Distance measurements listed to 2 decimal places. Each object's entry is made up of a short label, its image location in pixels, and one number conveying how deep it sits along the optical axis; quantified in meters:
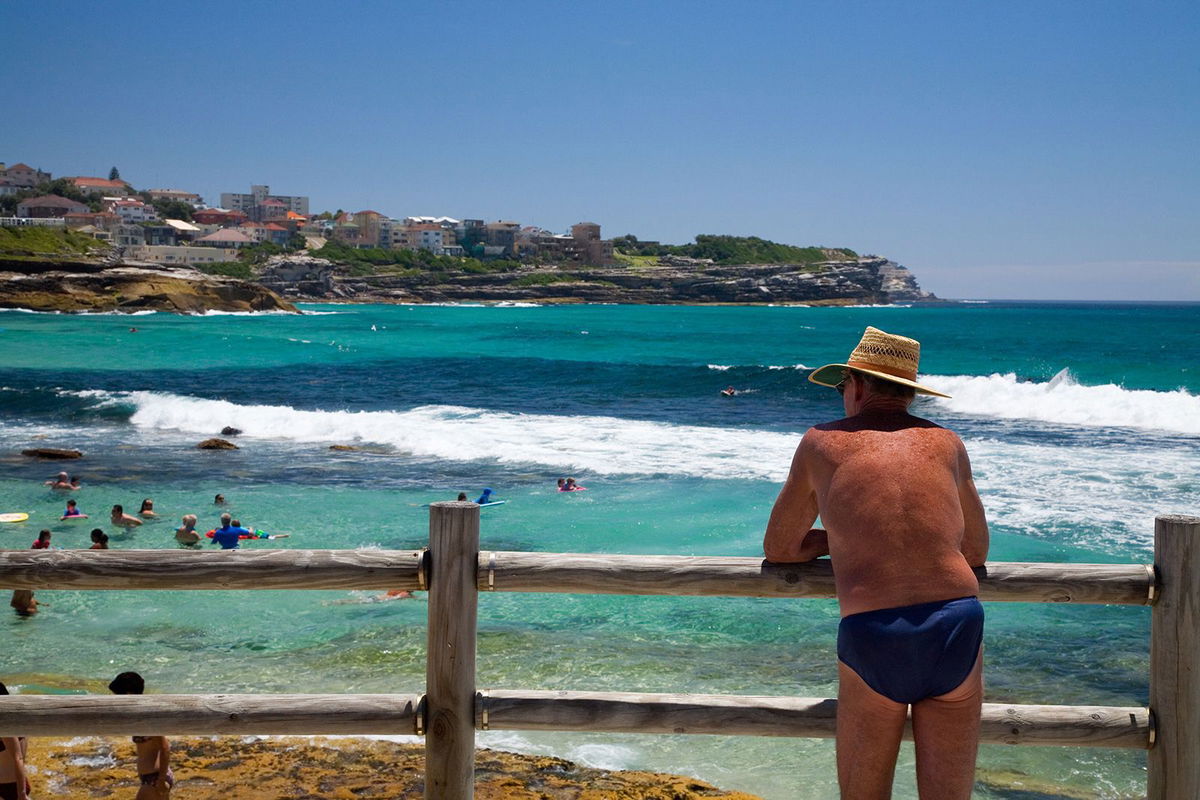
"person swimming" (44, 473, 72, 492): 17.16
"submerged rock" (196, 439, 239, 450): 22.88
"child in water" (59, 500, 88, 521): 15.09
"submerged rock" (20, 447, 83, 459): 20.75
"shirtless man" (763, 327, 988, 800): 2.84
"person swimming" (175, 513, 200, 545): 13.62
